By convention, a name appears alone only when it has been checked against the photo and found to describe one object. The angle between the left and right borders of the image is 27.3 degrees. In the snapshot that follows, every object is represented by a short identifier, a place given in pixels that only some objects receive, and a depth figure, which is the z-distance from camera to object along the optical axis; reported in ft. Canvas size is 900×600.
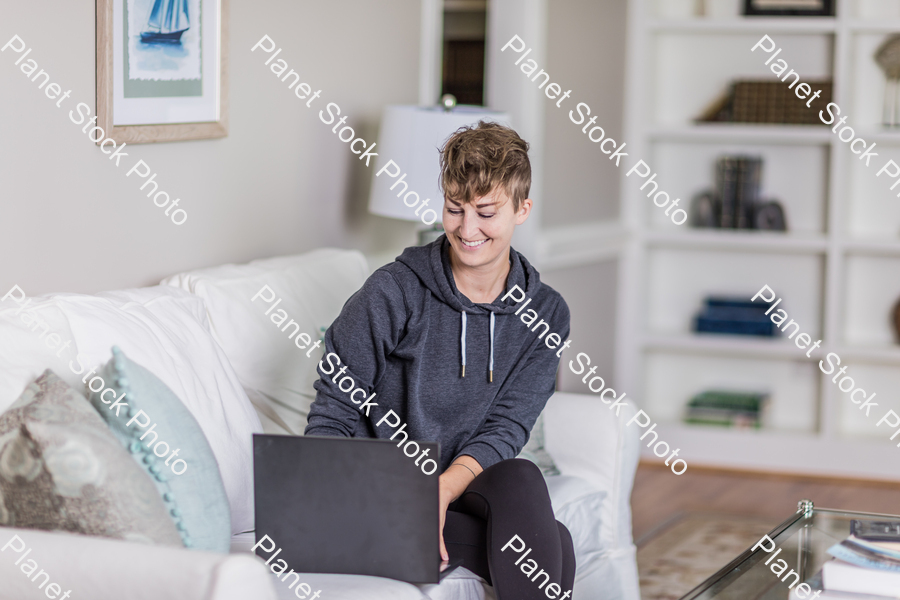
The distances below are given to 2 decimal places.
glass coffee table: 13.23
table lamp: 17.43
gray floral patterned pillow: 10.18
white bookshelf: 20.97
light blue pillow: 11.22
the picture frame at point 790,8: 20.97
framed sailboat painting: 15.31
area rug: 17.89
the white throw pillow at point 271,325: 15.80
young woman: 13.55
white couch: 9.42
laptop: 11.18
